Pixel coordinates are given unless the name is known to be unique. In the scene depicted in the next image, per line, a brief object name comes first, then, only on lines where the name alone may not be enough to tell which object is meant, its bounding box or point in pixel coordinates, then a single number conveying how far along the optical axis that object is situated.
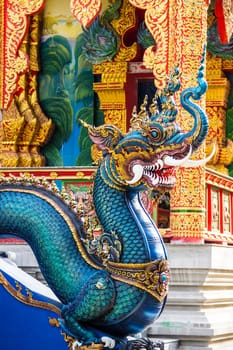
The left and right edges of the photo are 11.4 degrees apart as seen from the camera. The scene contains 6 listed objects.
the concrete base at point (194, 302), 12.23
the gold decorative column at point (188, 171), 12.81
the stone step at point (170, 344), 11.76
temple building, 12.50
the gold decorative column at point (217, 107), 16.08
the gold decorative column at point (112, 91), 15.99
